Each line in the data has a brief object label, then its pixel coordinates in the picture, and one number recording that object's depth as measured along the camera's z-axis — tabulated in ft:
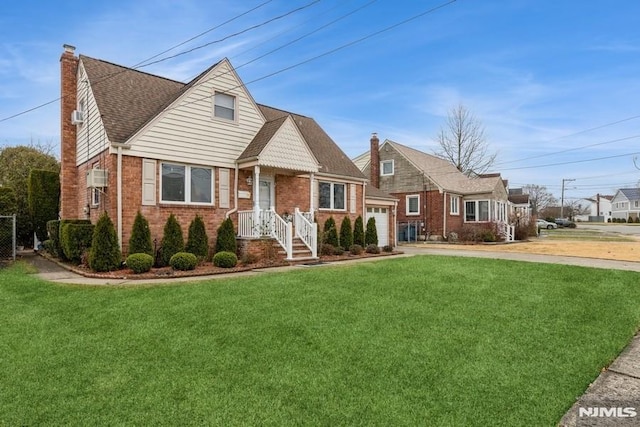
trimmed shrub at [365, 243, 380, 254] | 54.65
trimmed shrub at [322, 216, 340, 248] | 53.83
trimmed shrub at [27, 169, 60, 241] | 55.42
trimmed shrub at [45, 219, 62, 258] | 43.70
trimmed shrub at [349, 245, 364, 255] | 52.49
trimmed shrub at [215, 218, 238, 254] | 42.32
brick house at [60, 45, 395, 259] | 38.88
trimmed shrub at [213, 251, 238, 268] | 37.93
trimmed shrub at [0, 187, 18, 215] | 46.83
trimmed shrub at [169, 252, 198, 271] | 35.70
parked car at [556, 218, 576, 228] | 184.55
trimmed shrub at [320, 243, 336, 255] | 49.66
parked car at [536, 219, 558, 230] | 170.03
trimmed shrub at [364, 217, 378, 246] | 59.88
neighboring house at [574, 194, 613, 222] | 316.27
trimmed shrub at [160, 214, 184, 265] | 38.50
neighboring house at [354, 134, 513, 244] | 92.38
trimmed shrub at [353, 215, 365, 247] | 58.13
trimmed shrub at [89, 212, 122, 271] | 33.94
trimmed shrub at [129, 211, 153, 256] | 36.65
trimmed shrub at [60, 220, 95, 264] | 37.76
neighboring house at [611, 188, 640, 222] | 271.28
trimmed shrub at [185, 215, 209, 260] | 40.47
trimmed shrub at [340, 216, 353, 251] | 55.77
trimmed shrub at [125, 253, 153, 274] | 33.63
